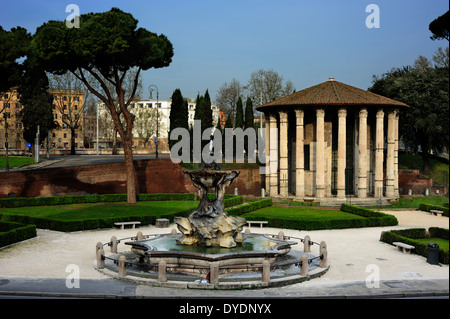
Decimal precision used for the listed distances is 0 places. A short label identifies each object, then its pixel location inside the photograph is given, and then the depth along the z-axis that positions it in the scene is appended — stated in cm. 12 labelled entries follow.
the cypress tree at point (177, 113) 5691
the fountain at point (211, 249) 1788
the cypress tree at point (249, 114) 6581
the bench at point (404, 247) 2216
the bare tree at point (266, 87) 7225
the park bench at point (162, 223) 3007
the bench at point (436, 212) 3578
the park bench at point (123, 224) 2927
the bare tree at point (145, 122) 8762
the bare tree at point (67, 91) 6631
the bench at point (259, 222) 3027
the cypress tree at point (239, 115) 6512
